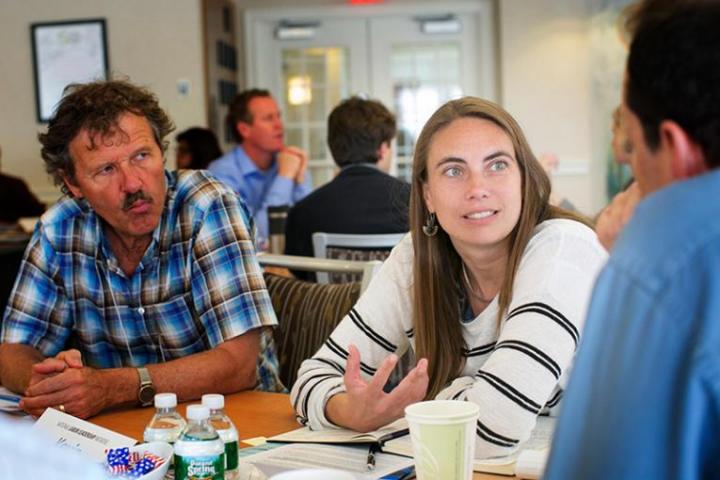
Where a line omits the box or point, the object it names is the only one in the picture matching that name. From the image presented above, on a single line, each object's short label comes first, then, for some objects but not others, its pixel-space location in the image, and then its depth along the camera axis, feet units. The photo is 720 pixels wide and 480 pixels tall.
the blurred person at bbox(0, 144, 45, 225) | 20.62
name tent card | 4.73
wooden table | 5.41
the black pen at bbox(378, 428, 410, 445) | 4.74
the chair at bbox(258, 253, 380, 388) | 7.10
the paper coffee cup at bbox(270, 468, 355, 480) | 3.40
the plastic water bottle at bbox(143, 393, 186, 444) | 4.77
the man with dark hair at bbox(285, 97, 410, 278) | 11.93
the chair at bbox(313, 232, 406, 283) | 10.71
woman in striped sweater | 4.93
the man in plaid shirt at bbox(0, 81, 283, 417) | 7.00
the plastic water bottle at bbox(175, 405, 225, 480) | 3.86
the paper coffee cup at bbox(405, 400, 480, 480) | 3.66
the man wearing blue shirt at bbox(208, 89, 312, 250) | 17.17
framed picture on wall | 23.58
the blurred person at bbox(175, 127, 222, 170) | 19.56
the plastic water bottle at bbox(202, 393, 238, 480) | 4.20
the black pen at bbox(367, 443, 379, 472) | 4.44
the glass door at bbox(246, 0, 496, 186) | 26.50
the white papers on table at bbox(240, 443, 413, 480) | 4.42
